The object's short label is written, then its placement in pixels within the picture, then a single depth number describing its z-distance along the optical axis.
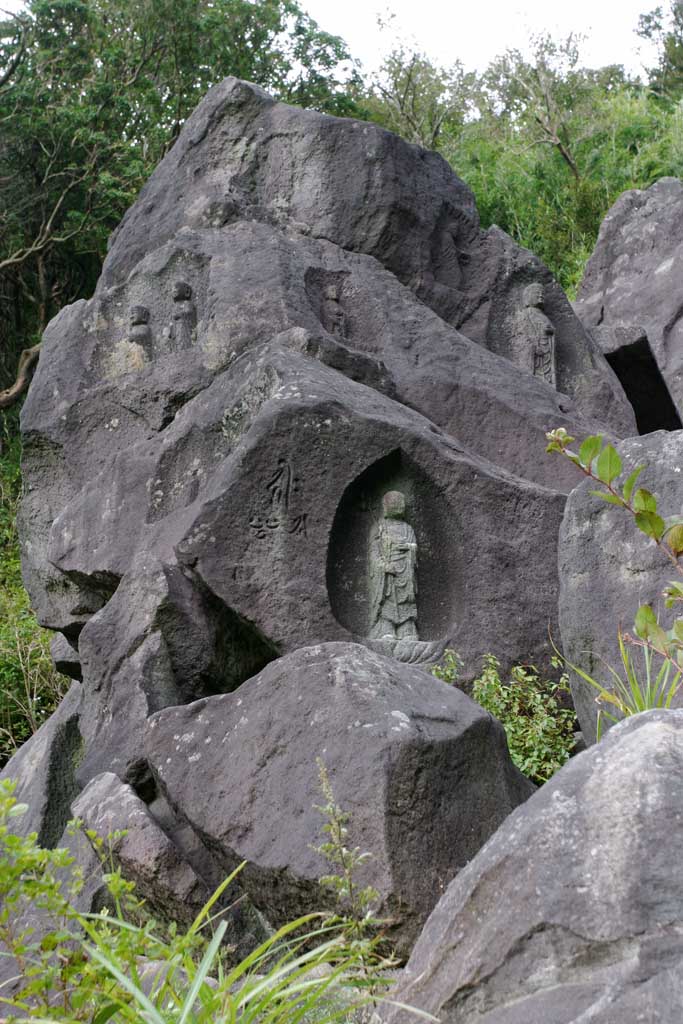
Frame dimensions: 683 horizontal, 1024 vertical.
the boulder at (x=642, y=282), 11.46
